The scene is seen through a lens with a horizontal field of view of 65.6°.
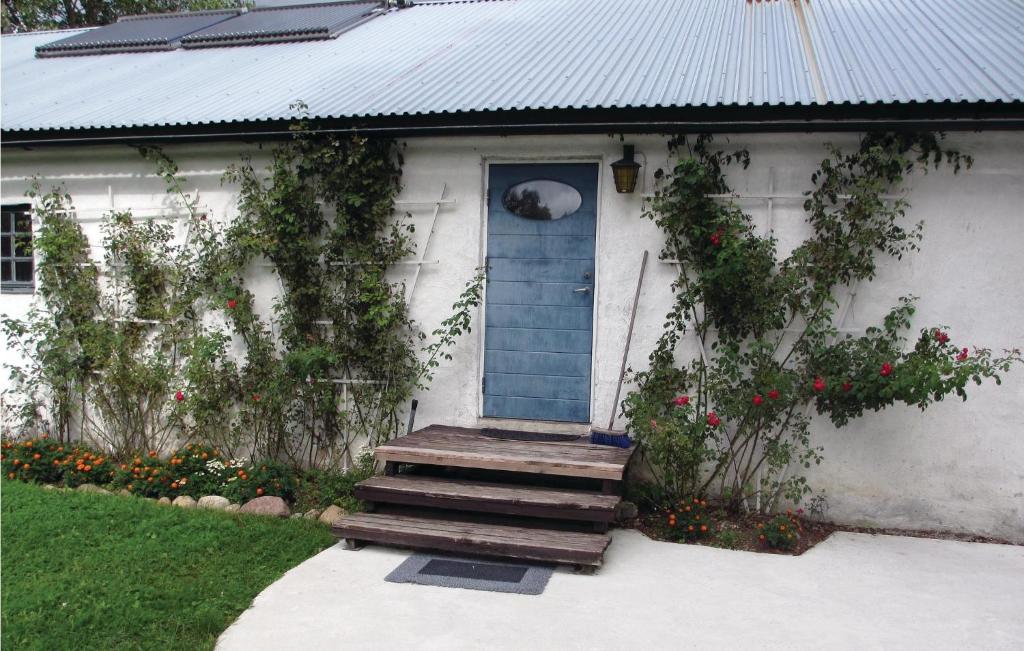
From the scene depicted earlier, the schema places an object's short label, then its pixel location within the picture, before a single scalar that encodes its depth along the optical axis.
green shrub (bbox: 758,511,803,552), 5.04
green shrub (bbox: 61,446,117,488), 6.57
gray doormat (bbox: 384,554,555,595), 4.42
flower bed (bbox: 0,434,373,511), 6.01
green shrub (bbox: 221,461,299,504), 6.01
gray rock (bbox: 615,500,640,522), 5.61
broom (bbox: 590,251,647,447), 5.68
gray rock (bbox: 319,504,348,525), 5.62
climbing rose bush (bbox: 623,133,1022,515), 5.30
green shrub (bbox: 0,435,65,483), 6.70
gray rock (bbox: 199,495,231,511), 5.94
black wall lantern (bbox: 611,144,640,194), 5.77
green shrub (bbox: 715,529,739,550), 5.15
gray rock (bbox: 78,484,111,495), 6.34
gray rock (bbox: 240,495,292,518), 5.75
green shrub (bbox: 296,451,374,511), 5.85
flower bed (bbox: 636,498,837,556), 5.08
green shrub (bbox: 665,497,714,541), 5.21
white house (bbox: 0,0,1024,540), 5.36
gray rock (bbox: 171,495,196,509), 5.99
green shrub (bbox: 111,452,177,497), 6.26
